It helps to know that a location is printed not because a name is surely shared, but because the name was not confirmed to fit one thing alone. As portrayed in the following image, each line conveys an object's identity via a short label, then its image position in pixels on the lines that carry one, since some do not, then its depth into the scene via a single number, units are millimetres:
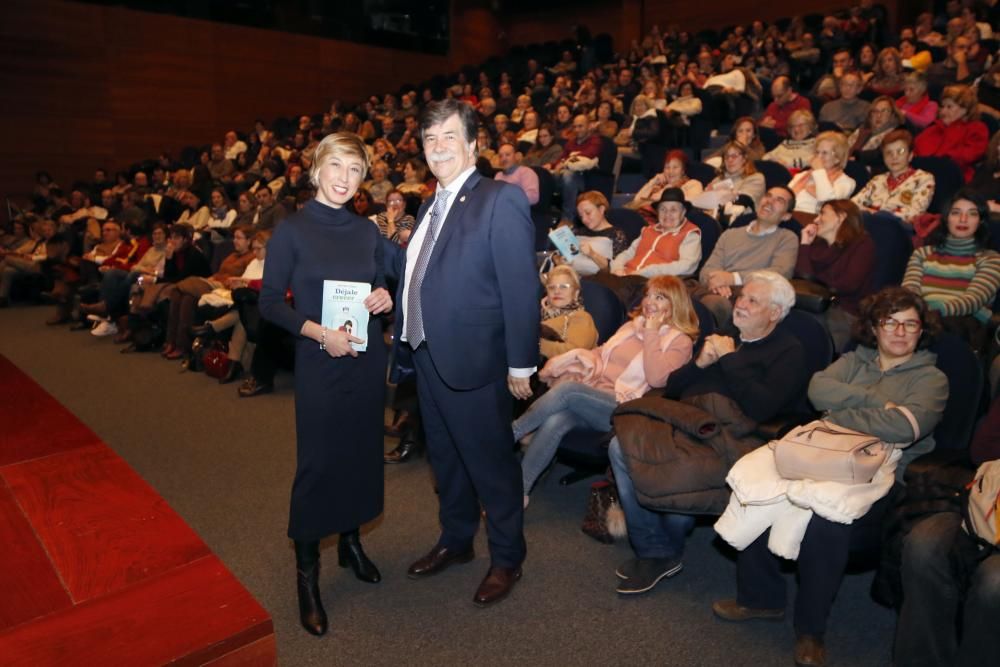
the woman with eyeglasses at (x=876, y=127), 4578
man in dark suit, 1854
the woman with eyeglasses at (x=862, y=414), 1837
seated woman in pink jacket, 2574
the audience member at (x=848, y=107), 5273
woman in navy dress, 1902
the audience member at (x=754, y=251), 3461
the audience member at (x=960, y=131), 4207
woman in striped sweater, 2828
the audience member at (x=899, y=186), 3730
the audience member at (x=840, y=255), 3217
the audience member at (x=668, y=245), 3812
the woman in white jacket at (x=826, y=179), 4094
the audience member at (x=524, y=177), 5016
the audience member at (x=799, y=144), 4777
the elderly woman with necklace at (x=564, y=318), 2947
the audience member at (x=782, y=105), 5582
